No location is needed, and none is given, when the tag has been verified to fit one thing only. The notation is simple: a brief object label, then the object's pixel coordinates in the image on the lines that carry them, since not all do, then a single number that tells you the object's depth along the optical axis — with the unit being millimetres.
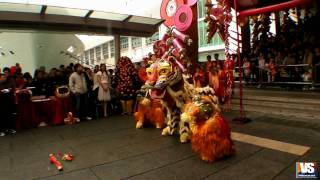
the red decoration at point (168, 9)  5949
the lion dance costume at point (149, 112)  5435
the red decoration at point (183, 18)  4911
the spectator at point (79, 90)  6892
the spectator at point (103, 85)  7305
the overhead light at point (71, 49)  11559
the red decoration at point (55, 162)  3530
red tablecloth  6367
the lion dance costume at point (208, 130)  3477
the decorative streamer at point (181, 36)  4613
